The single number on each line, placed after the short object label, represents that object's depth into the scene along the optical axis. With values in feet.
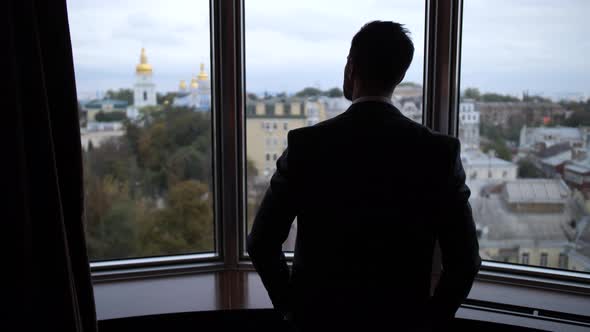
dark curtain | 4.85
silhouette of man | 3.82
